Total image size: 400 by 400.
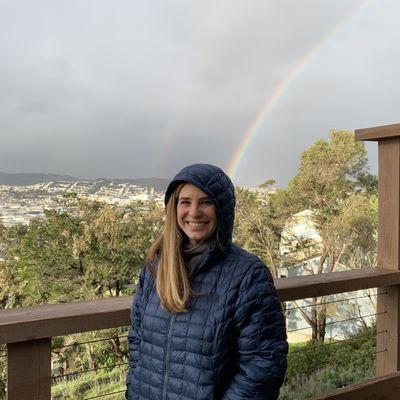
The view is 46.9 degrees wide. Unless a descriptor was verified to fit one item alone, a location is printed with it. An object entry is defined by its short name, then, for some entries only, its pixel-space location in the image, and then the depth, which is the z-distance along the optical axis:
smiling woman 0.93
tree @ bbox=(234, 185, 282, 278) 15.91
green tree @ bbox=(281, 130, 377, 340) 14.38
